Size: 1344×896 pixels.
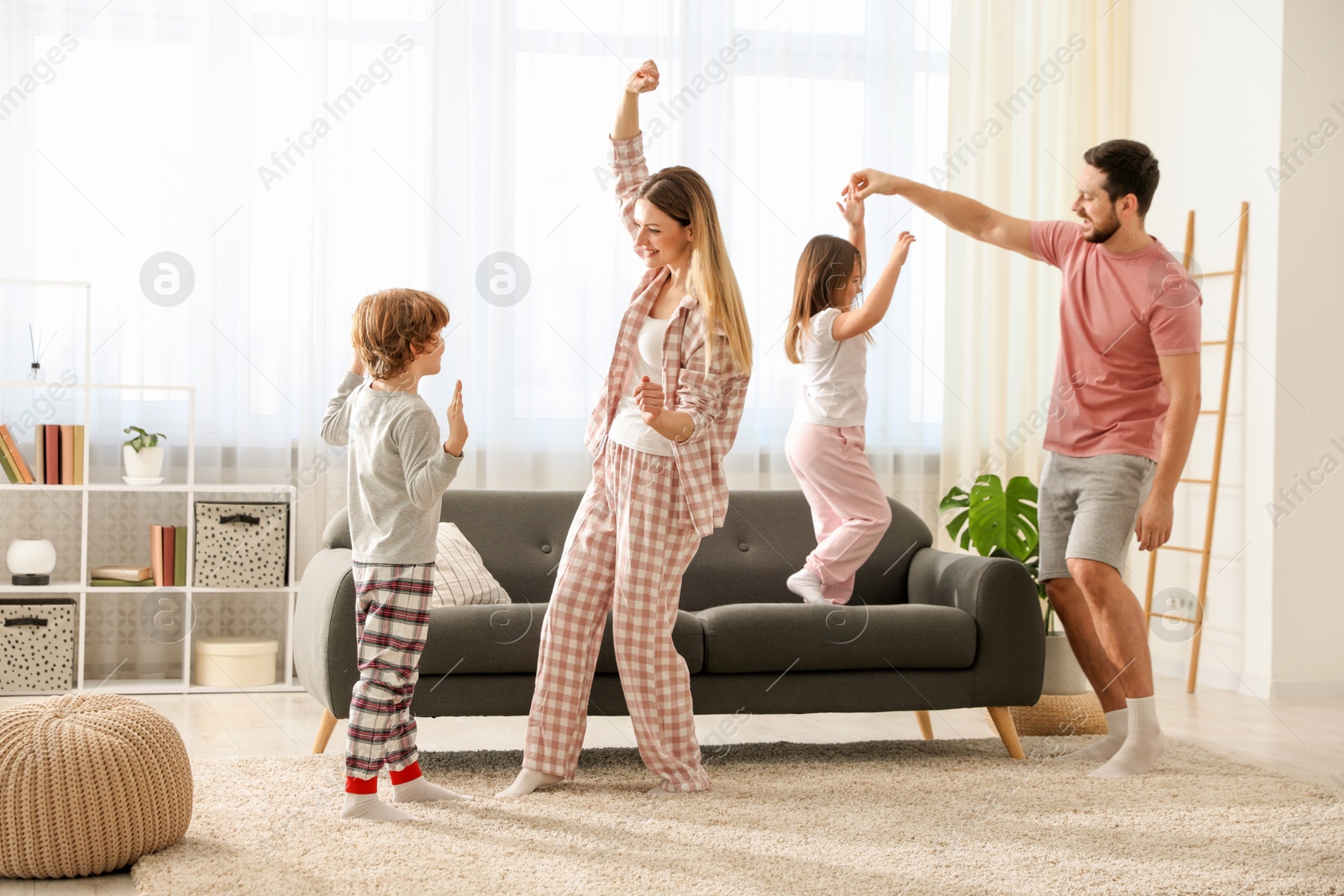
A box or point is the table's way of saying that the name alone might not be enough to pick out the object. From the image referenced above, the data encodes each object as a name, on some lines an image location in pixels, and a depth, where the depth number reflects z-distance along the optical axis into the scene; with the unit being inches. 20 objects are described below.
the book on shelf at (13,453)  167.5
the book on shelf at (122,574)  172.4
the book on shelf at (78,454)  171.5
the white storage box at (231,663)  173.9
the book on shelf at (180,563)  175.2
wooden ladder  185.2
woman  109.2
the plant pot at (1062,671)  146.8
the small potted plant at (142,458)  173.9
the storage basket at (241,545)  173.9
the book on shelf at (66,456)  170.4
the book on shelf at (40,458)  169.0
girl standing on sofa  139.8
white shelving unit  167.9
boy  99.4
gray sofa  119.1
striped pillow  130.1
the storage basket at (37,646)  164.2
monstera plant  176.4
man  119.8
